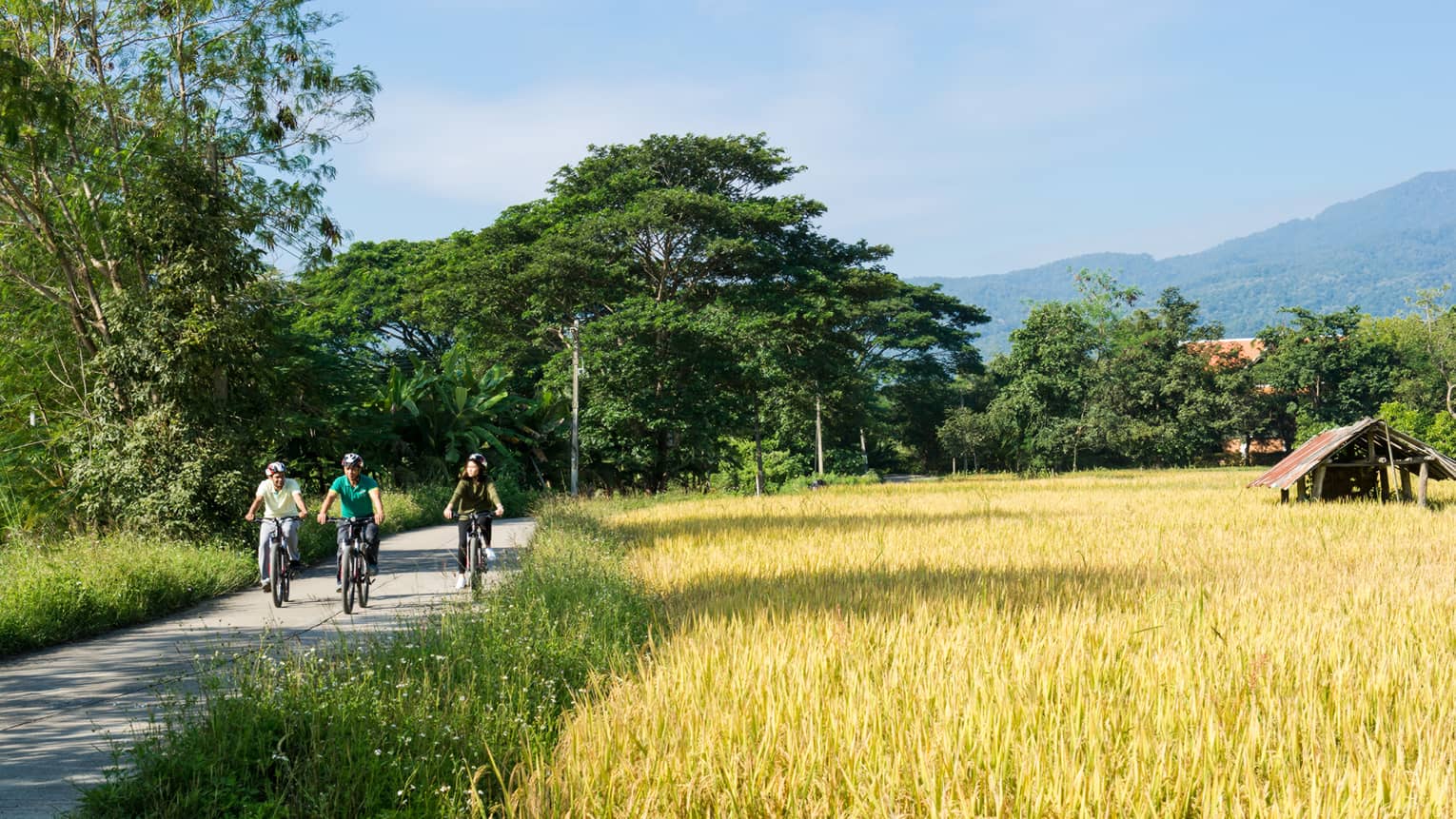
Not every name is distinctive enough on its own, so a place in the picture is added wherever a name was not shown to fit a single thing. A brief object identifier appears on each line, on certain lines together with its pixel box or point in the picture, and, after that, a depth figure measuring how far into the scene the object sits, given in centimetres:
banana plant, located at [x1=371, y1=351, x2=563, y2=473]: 3706
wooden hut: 2086
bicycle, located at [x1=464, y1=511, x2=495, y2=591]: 1258
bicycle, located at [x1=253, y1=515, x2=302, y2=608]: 1195
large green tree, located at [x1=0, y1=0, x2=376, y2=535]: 1634
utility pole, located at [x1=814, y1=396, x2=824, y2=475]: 4691
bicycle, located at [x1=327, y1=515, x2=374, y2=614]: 1129
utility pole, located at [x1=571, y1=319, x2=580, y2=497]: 3600
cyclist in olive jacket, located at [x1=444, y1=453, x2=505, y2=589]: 1262
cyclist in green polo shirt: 1192
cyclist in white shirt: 1245
